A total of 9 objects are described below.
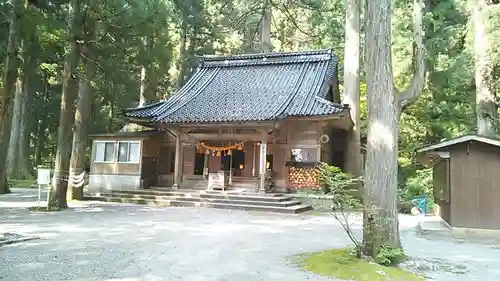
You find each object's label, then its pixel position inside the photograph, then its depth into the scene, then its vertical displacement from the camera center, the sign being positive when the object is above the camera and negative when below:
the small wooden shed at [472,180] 8.91 +0.08
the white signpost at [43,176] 11.38 -0.24
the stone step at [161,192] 15.53 -0.77
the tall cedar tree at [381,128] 5.59 +0.74
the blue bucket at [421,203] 14.28 -0.74
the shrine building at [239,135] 15.45 +1.58
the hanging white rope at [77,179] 14.29 -0.37
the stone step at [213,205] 13.34 -1.07
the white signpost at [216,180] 15.70 -0.23
